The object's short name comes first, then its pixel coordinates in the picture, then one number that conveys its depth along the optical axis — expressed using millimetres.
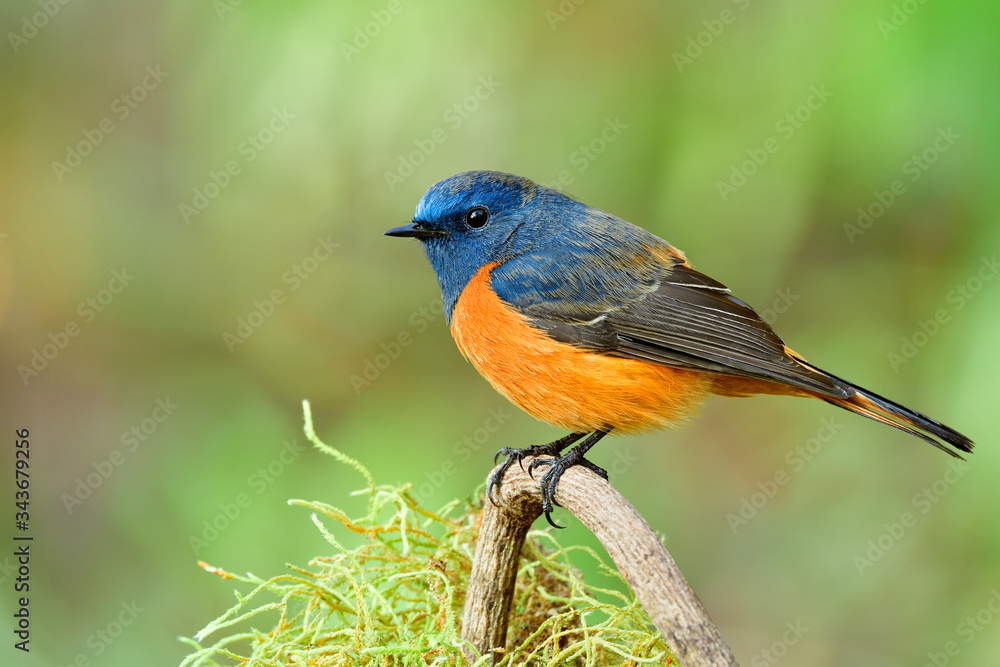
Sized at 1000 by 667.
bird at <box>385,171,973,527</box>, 5359
